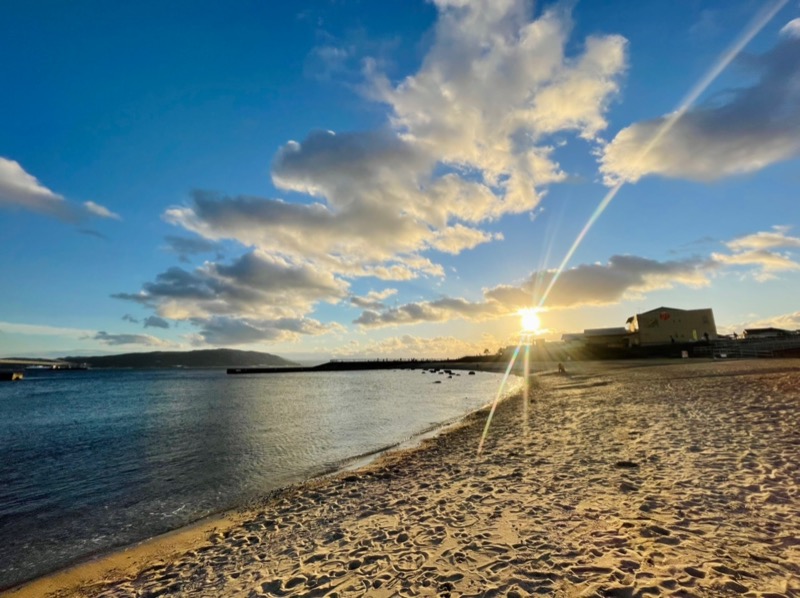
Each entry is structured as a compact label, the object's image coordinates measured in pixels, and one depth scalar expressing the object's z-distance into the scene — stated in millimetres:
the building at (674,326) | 78875
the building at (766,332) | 80862
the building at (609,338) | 90575
